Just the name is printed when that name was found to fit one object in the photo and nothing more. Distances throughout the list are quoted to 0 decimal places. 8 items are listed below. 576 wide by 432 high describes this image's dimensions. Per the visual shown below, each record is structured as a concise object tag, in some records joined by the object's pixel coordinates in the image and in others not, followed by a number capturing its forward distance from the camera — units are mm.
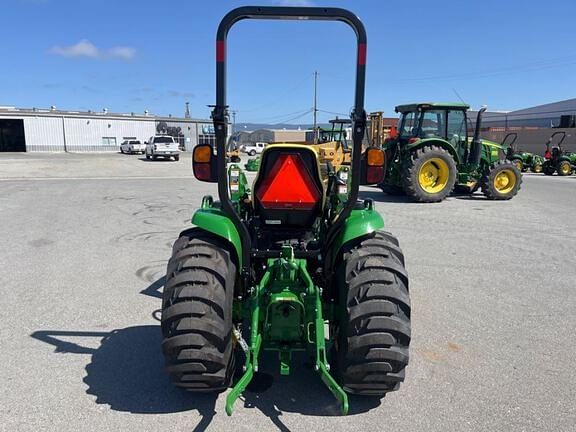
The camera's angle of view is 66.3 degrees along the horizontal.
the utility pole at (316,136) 17134
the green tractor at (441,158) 11898
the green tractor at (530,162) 22967
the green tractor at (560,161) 22312
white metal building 44719
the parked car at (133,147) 42978
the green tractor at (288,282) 2766
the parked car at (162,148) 32031
